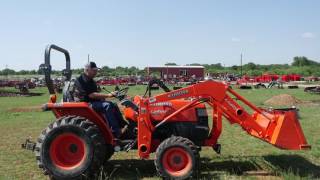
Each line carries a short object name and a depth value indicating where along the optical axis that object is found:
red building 43.50
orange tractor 4.60
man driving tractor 4.85
